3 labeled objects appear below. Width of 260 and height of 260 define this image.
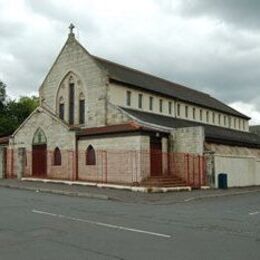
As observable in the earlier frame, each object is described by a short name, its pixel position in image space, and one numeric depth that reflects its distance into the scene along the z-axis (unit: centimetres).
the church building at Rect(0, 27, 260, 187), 3438
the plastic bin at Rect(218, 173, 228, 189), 3509
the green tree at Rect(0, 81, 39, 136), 6888
